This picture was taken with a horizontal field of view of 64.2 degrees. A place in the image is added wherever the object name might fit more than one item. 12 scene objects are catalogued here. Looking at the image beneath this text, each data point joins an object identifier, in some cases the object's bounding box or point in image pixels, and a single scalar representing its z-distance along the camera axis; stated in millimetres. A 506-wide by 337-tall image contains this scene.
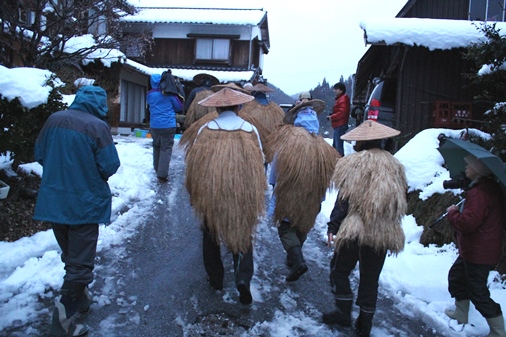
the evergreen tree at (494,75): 4285
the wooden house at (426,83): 8453
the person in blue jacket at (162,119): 7414
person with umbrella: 3141
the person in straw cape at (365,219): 3111
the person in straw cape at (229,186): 3467
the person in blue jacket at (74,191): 2869
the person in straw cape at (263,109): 7155
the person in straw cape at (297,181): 3949
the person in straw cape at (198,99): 7113
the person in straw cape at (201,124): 4797
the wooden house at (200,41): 20734
